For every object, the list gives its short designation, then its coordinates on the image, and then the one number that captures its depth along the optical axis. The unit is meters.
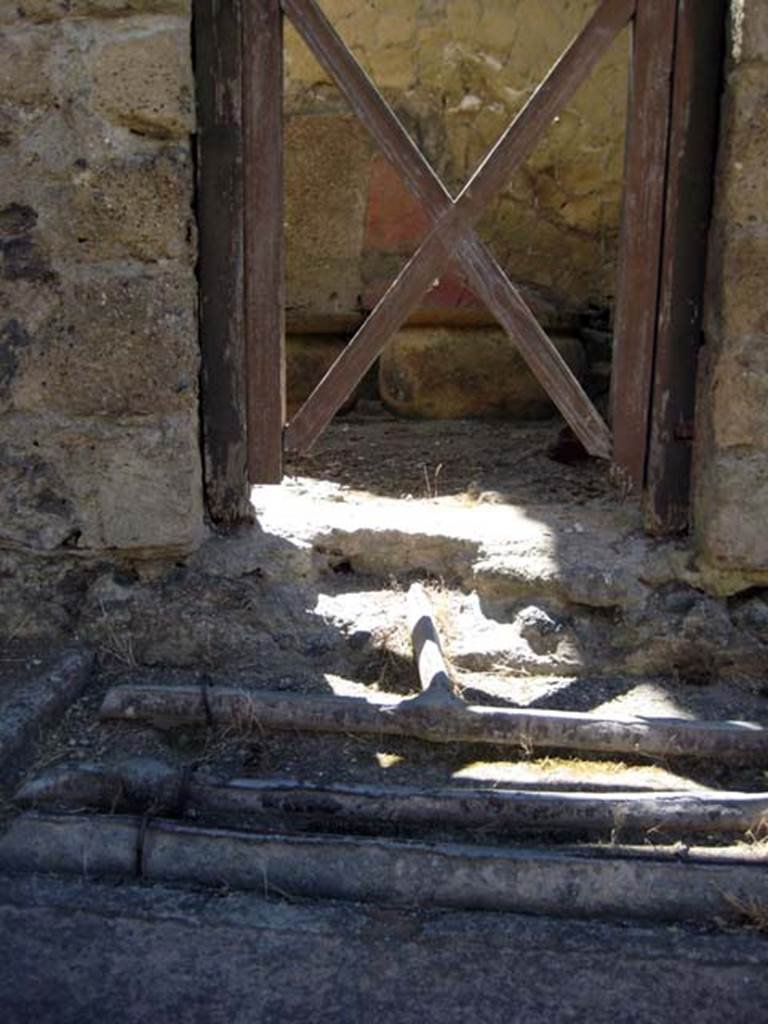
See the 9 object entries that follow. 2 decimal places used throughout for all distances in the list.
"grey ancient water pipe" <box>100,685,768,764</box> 2.39
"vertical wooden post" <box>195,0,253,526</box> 2.61
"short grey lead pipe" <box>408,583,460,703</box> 2.45
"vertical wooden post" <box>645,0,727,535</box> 2.62
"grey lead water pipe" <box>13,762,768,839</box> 2.14
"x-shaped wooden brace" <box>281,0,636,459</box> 2.66
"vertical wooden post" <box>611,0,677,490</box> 2.63
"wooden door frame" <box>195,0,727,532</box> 2.62
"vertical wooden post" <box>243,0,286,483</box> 2.63
